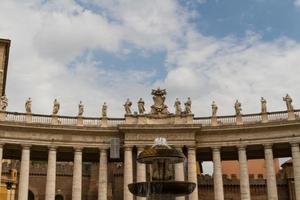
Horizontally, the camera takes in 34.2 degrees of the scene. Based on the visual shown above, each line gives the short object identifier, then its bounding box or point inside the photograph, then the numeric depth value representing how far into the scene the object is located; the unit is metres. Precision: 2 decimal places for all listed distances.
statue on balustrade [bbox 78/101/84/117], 60.33
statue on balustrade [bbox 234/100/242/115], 59.78
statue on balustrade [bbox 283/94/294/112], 58.22
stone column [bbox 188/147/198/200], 57.34
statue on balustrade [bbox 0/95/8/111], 57.97
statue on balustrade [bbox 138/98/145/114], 61.14
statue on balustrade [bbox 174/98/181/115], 60.97
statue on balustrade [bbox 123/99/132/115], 61.05
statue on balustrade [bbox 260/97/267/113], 59.35
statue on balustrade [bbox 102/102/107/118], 60.76
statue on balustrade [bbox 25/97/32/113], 58.84
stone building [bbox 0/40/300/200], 56.53
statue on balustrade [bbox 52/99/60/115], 59.69
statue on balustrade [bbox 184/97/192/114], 60.72
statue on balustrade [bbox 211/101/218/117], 60.69
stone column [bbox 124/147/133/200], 57.34
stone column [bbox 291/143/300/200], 54.97
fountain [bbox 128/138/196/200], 32.09
